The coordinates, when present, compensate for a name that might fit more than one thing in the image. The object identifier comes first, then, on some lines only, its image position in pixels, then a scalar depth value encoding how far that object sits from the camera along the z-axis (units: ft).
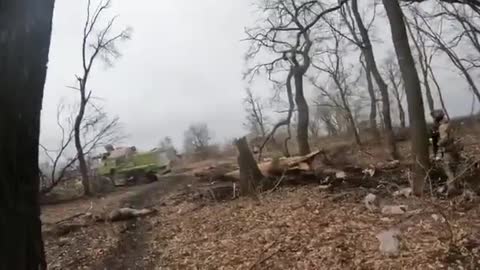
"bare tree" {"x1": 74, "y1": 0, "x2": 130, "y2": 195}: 78.69
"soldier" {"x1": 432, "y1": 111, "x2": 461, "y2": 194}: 29.12
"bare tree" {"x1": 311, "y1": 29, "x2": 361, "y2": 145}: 101.33
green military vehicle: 93.71
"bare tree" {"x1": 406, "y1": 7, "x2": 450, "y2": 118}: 116.26
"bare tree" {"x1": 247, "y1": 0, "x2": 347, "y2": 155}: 74.80
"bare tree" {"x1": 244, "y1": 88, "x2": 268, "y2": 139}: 208.51
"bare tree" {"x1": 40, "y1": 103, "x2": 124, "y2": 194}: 59.67
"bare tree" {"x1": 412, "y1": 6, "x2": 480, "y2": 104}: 98.17
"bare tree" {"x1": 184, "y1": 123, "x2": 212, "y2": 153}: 212.15
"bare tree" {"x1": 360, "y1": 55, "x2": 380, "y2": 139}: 97.35
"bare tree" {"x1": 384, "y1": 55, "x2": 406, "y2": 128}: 135.17
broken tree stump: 39.94
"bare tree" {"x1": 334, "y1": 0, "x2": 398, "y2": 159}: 68.41
